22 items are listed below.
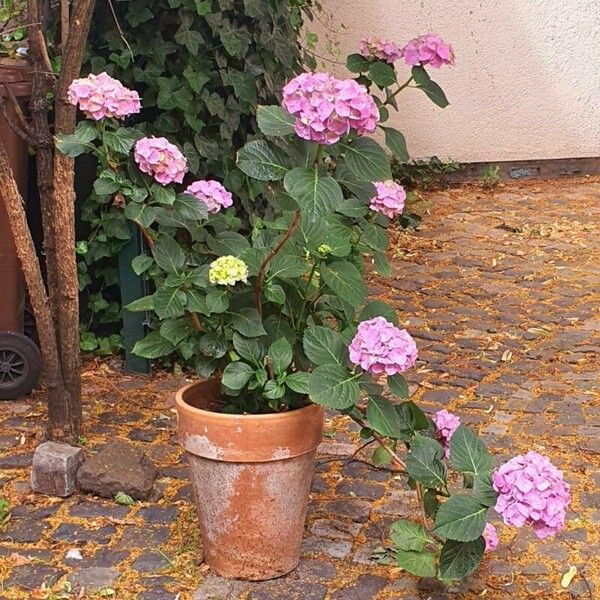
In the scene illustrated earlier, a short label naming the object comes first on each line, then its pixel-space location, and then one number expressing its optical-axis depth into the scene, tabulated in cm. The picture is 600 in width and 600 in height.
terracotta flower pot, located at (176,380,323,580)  333
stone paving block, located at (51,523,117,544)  380
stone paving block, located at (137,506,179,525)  393
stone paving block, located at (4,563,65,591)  351
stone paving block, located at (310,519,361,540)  383
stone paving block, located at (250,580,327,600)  344
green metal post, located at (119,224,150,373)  529
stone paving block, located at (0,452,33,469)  436
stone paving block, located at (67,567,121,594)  350
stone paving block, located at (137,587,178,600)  344
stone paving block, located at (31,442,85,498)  407
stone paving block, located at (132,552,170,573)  361
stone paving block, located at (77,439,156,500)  405
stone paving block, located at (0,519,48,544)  380
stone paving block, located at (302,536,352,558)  371
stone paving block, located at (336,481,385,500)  414
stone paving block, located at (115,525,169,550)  376
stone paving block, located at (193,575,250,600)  344
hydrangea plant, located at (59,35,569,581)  301
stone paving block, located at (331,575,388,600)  345
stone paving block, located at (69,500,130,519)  396
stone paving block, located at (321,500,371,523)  396
